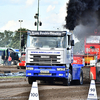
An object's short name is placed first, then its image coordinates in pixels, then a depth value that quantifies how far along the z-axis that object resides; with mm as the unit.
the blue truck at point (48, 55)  35781
